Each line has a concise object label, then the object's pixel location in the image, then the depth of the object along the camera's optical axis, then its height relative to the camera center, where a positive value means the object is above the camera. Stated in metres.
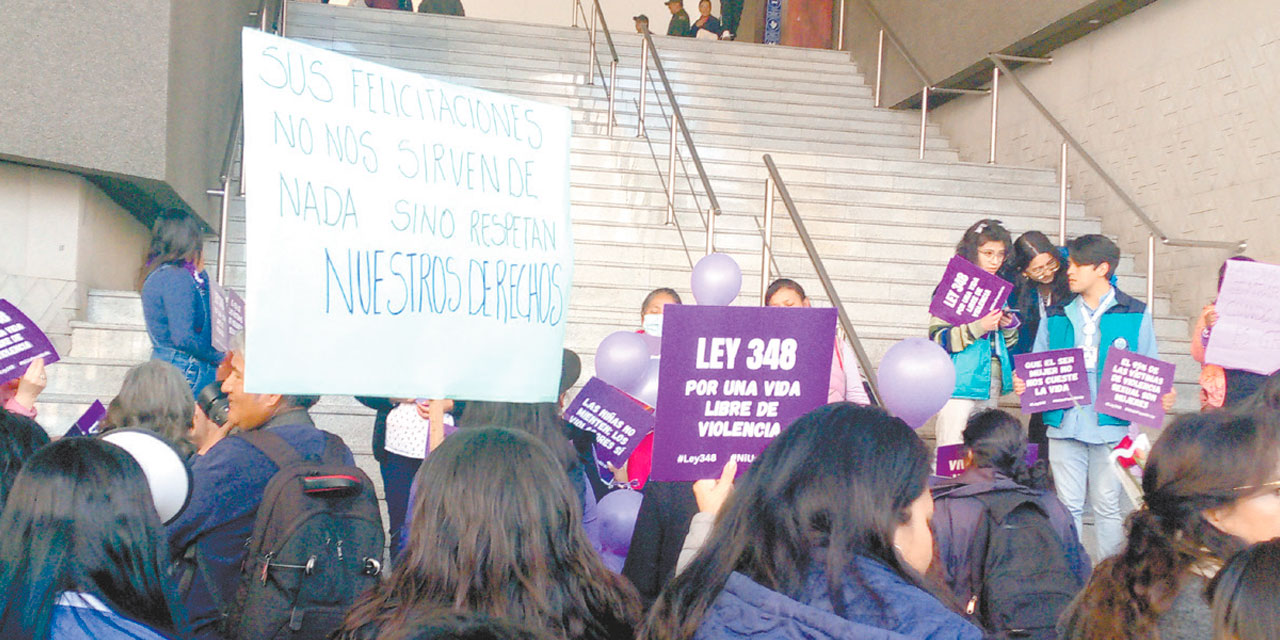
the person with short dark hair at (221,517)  3.02 -0.53
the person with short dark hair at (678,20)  16.95 +4.44
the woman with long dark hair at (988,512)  3.19 -0.50
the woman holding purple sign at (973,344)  5.63 -0.01
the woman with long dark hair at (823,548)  1.82 -0.34
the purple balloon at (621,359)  4.59 -0.11
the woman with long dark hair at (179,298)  5.24 +0.06
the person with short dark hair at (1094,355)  5.36 -0.03
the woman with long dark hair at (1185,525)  2.15 -0.33
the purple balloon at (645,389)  4.74 -0.24
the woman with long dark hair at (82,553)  1.98 -0.42
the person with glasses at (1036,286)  5.77 +0.29
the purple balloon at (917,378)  3.84 -0.12
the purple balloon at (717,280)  5.46 +0.24
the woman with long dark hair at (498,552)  2.09 -0.41
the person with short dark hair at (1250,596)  1.65 -0.34
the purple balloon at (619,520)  3.81 -0.61
